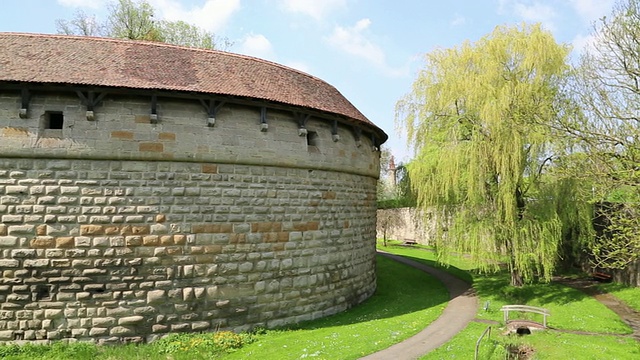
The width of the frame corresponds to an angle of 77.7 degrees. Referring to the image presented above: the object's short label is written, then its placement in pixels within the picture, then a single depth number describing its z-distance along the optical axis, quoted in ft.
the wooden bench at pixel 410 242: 95.93
